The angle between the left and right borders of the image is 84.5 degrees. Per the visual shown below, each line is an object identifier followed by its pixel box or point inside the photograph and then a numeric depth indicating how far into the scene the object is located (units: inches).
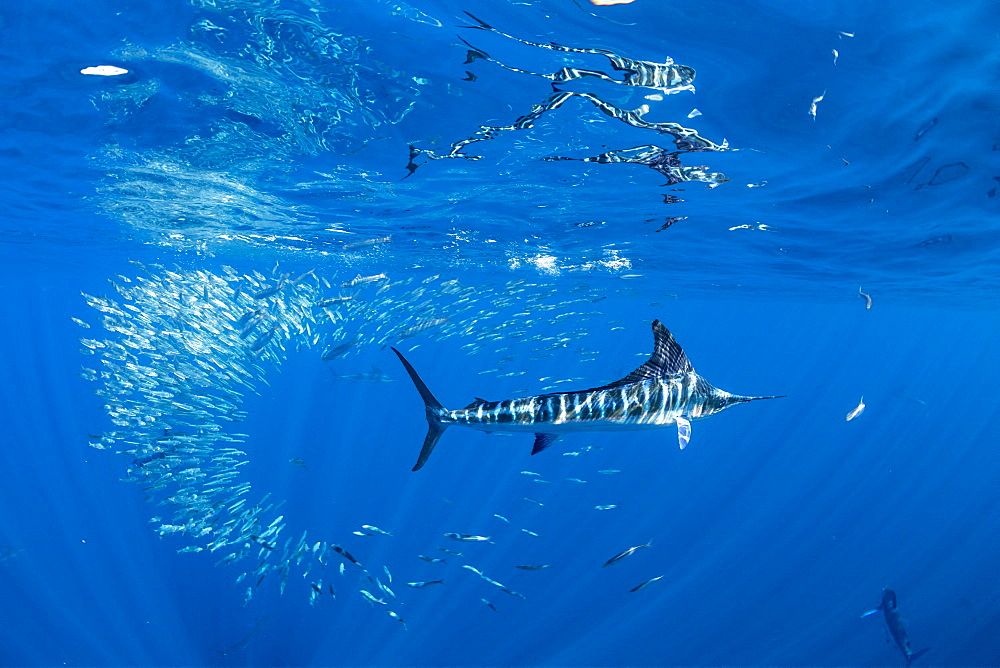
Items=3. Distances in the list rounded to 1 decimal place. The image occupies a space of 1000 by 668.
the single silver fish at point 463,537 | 277.9
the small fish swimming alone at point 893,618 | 481.5
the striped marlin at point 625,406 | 130.8
